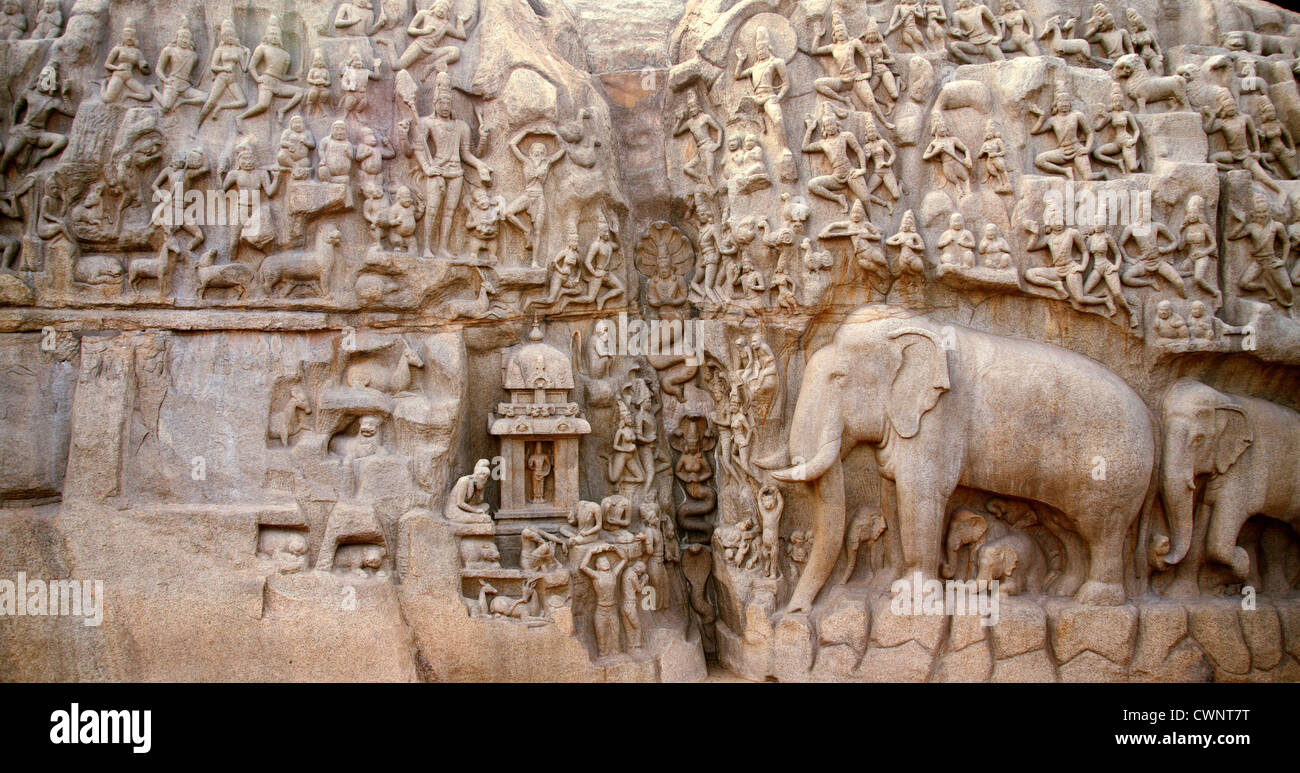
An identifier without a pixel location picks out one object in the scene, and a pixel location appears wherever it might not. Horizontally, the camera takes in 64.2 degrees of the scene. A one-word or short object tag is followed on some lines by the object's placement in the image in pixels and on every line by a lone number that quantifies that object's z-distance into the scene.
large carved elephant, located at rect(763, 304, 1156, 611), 8.84
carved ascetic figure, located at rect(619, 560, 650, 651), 9.24
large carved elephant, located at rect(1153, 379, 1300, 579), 9.04
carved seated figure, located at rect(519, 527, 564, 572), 9.08
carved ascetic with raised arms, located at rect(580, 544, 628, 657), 9.13
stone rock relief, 8.95
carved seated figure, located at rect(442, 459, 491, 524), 9.16
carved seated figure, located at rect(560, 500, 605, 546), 9.30
